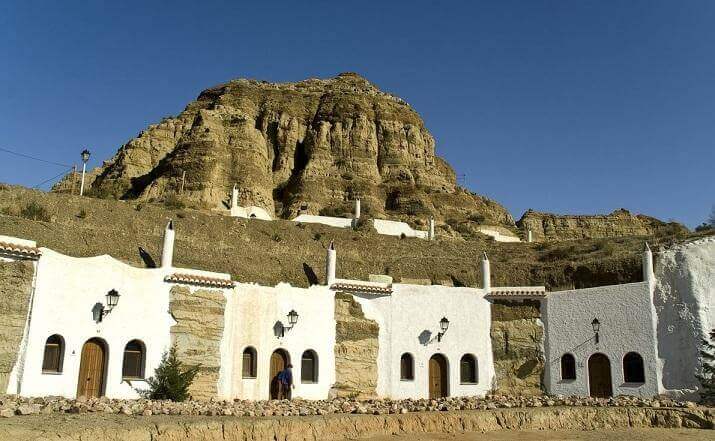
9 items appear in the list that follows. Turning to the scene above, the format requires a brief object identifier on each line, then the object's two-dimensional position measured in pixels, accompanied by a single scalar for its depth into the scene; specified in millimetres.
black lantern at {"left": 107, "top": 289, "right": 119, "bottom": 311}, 18094
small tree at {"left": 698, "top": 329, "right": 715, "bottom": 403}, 20500
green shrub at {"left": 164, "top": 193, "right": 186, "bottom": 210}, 35750
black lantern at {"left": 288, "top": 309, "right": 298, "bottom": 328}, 21203
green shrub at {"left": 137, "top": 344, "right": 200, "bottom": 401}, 18156
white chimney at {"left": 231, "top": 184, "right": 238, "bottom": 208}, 45275
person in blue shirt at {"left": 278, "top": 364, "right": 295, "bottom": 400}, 20500
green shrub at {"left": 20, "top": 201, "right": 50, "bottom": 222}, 22922
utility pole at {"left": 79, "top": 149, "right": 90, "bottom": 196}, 27844
